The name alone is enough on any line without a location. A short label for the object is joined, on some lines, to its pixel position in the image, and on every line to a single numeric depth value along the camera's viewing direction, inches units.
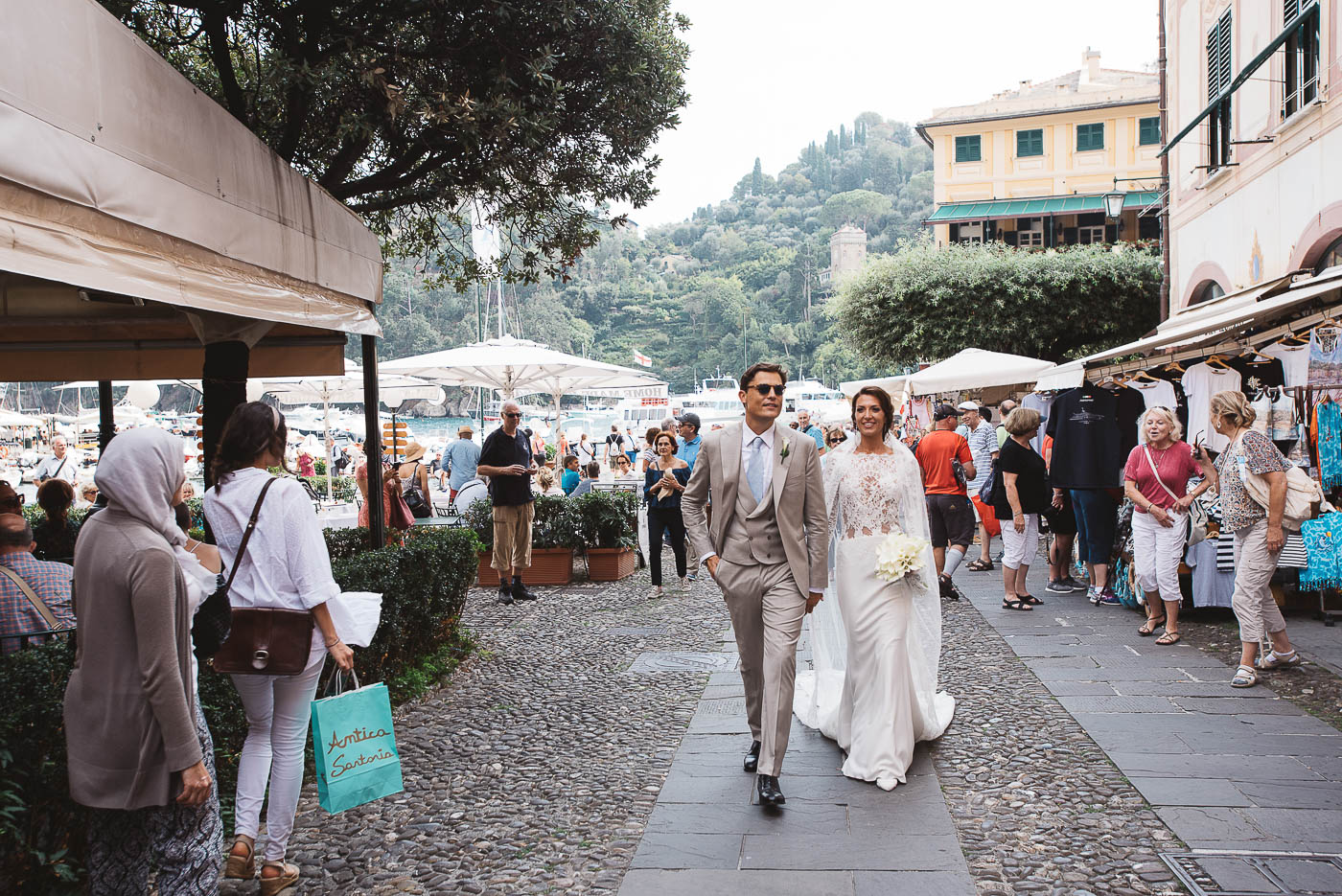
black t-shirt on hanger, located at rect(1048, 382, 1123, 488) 362.6
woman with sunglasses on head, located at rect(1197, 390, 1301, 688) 242.2
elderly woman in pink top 295.1
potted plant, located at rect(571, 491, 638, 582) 447.2
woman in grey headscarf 106.8
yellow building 1680.6
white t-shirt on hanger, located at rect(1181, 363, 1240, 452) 351.3
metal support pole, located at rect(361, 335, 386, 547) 252.1
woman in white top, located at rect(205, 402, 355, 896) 135.7
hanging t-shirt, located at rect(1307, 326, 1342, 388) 261.6
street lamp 792.3
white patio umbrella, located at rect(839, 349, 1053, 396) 520.7
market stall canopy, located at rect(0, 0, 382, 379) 126.6
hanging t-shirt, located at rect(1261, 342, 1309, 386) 293.6
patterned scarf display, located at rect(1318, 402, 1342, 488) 278.4
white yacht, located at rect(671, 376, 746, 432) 3115.2
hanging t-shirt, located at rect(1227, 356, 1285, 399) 328.2
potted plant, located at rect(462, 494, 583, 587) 438.9
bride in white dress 188.9
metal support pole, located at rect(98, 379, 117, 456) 315.3
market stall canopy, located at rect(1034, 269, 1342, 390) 221.3
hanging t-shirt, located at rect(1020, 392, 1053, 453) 504.4
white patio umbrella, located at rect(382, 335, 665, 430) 506.9
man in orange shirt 374.3
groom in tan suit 179.0
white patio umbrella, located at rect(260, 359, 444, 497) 637.9
